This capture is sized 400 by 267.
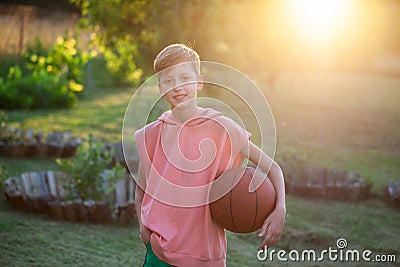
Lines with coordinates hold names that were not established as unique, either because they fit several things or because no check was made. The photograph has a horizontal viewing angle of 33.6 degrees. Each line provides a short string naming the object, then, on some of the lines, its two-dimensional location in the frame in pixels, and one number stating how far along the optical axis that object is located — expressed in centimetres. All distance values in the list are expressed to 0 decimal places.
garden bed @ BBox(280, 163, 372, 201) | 732
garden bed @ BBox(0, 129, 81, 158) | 866
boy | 321
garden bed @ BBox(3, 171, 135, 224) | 604
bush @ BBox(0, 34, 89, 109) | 1371
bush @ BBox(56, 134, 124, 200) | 622
